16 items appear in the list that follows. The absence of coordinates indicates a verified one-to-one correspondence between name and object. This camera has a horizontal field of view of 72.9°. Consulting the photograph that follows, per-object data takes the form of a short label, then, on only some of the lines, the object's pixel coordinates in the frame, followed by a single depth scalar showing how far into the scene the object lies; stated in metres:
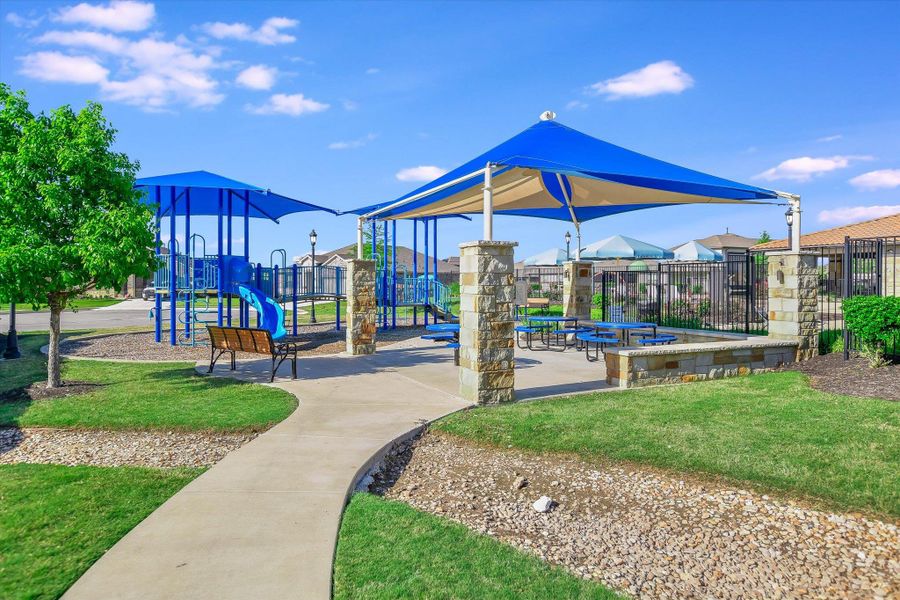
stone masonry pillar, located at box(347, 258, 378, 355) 11.84
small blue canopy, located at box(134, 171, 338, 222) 13.56
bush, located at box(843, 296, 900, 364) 9.13
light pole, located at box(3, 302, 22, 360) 12.61
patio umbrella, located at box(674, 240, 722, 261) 25.59
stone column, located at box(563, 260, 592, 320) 15.41
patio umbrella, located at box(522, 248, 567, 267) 26.53
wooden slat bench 9.05
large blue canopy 8.69
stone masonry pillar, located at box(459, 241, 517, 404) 7.38
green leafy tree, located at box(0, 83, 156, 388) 7.68
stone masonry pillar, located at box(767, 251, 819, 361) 10.38
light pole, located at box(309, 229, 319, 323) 23.75
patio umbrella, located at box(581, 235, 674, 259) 22.31
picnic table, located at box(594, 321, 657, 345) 11.42
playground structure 13.77
